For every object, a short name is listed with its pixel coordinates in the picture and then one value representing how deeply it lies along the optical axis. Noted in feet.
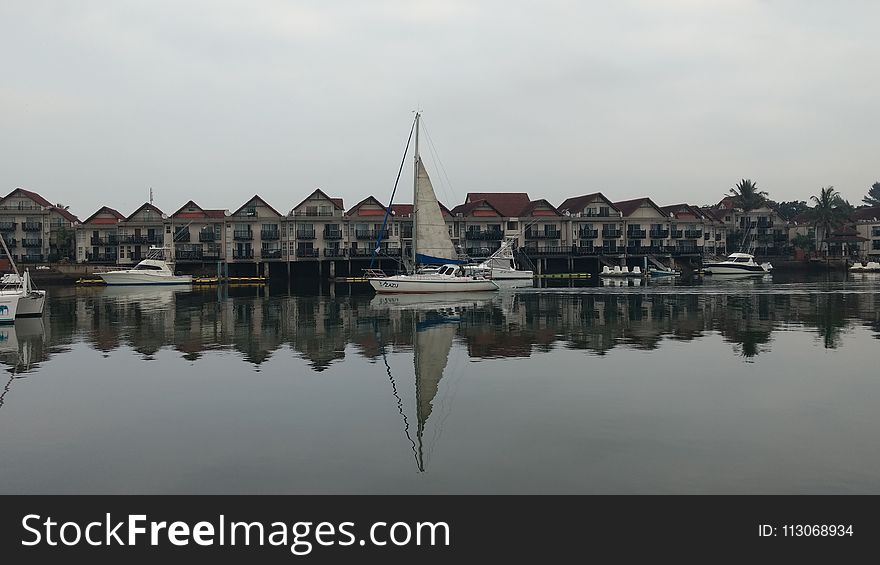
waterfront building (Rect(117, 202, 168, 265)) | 291.58
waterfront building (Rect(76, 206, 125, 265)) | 293.23
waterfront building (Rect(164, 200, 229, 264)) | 287.69
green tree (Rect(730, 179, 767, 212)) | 360.07
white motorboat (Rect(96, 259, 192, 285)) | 230.07
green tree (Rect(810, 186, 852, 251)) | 352.08
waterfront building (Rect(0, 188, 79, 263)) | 299.79
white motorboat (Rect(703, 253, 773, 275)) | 281.54
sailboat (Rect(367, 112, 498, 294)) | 169.07
